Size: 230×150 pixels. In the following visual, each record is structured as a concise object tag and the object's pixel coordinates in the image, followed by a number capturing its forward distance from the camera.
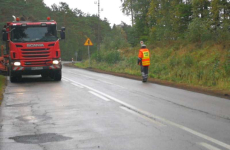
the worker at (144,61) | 20.30
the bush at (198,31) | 30.42
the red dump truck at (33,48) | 19.30
